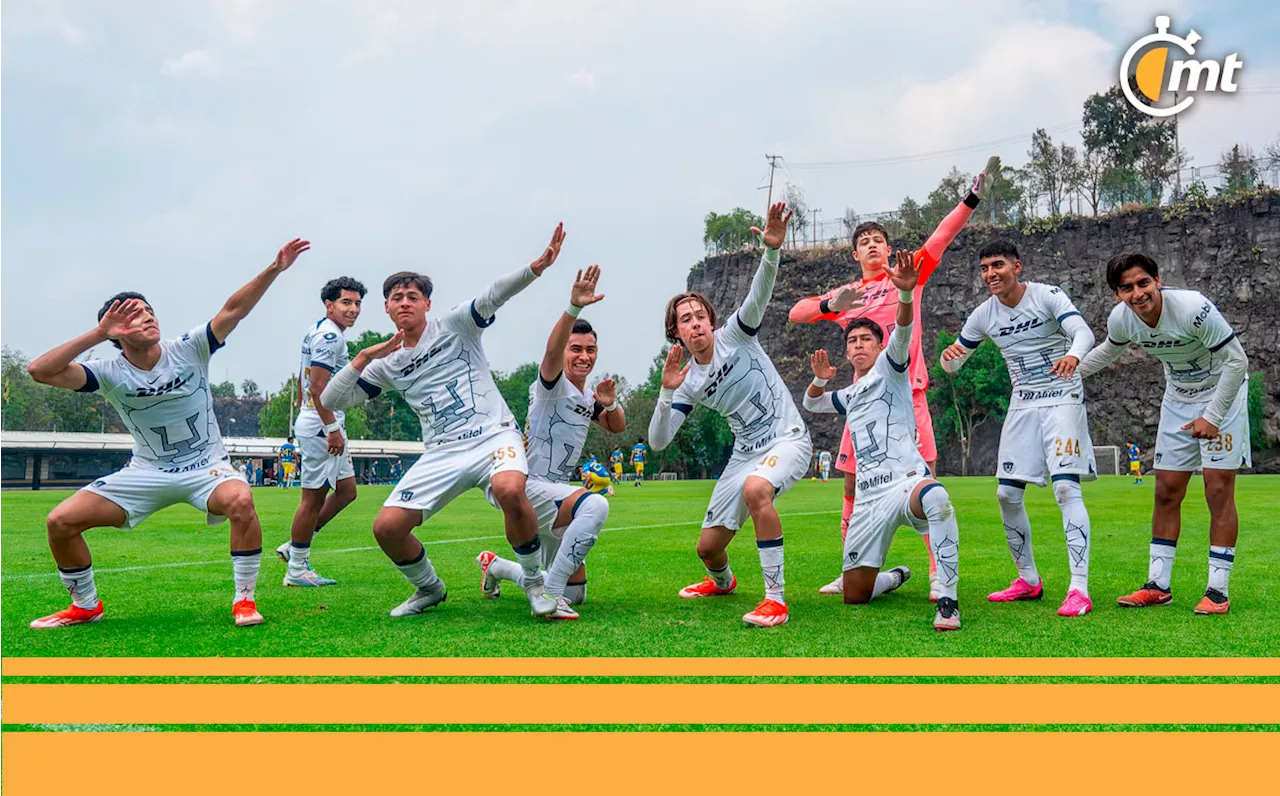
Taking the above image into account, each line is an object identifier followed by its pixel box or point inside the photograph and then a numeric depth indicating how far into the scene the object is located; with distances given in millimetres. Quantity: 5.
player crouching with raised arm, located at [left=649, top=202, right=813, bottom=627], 6777
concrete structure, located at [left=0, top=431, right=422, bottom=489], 62469
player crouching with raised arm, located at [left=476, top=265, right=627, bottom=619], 6430
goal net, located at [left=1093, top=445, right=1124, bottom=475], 50969
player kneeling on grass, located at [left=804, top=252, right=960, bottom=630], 6109
